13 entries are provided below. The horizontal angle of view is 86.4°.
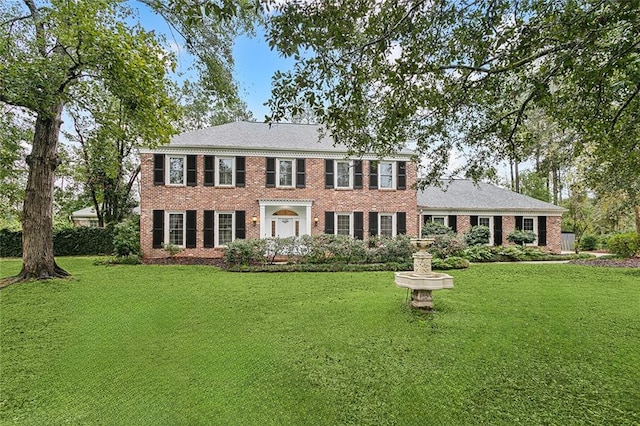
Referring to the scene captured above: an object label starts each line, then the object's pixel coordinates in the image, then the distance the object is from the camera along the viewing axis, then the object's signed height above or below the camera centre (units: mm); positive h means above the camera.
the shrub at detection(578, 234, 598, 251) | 23953 -1519
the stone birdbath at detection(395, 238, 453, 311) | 6223 -1075
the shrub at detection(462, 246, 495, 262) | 15359 -1498
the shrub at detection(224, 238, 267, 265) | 13062 -1095
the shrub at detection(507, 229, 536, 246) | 17953 -813
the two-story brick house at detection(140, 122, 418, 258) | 15562 +1487
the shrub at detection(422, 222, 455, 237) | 17062 -353
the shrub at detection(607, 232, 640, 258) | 16422 -1125
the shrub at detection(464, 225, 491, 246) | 17375 -727
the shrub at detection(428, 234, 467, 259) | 14453 -1034
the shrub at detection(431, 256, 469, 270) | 12734 -1576
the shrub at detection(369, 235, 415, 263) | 13773 -1208
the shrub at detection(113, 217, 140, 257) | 14930 -733
